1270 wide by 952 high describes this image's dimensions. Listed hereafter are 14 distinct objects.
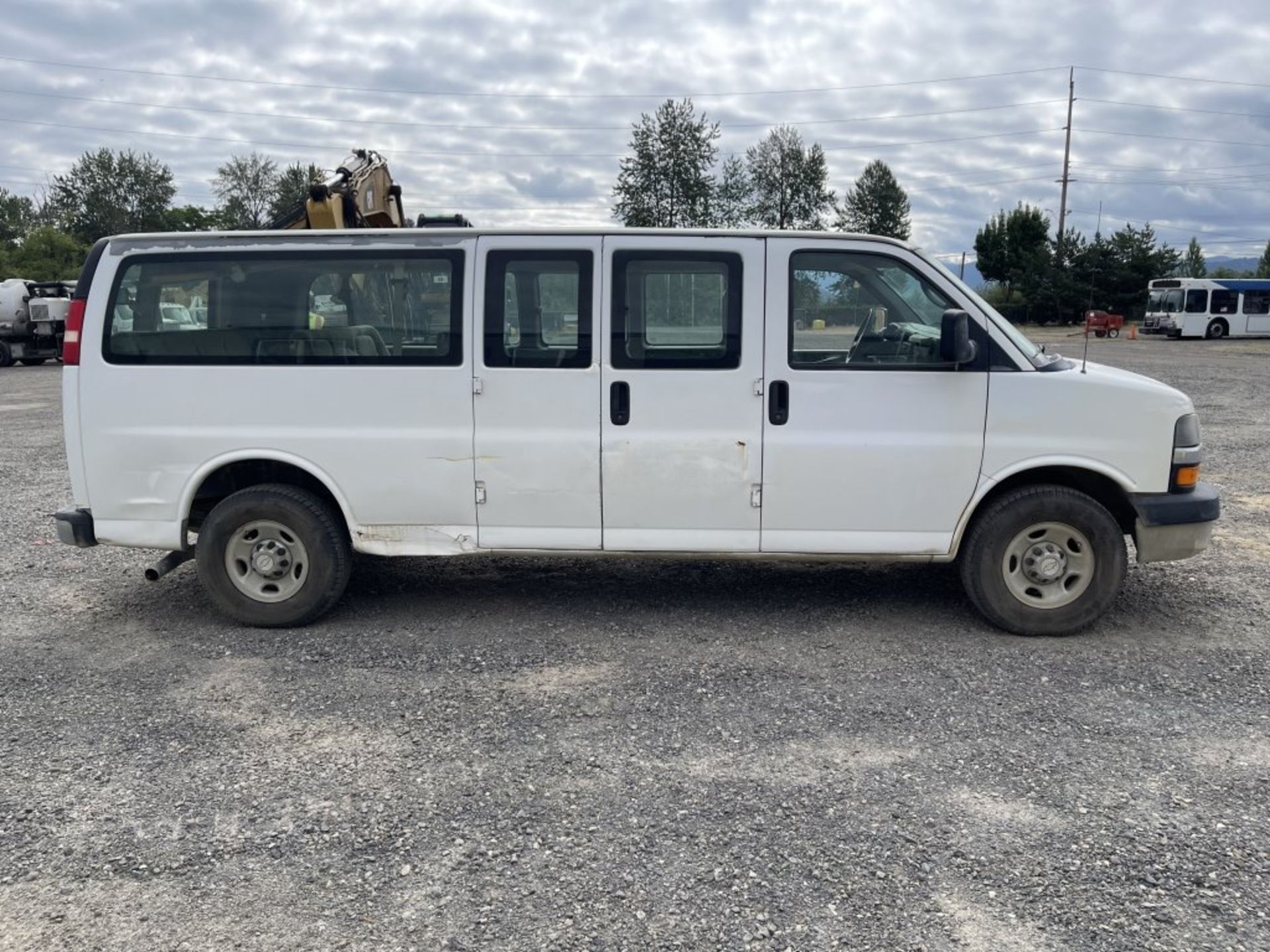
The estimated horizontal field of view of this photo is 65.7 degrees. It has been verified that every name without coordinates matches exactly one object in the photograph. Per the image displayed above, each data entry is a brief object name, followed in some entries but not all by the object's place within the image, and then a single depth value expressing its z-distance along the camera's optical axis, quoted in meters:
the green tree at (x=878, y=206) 57.22
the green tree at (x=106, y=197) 58.50
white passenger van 5.19
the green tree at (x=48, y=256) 50.44
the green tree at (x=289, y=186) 54.12
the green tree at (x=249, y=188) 58.28
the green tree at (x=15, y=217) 60.81
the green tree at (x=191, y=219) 57.56
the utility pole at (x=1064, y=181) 53.81
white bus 44.34
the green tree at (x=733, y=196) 47.88
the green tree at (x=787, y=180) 51.81
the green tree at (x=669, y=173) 45.81
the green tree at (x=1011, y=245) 61.94
